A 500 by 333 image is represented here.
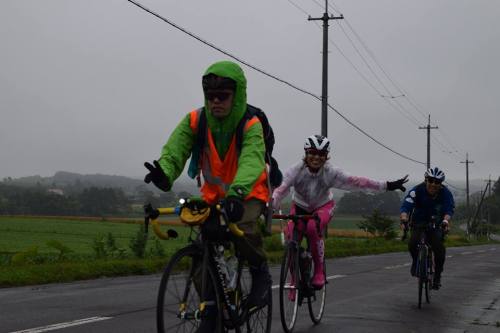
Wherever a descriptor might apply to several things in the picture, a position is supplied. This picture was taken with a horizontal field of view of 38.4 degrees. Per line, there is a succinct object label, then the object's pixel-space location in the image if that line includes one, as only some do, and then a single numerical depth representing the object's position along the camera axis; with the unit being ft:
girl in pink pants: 24.08
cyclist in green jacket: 14.37
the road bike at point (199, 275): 13.41
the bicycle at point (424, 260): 30.81
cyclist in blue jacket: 31.89
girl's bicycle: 22.10
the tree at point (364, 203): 180.33
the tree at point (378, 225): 142.92
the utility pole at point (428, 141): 200.34
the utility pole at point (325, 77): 99.67
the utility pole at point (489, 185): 331.61
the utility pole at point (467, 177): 290.11
